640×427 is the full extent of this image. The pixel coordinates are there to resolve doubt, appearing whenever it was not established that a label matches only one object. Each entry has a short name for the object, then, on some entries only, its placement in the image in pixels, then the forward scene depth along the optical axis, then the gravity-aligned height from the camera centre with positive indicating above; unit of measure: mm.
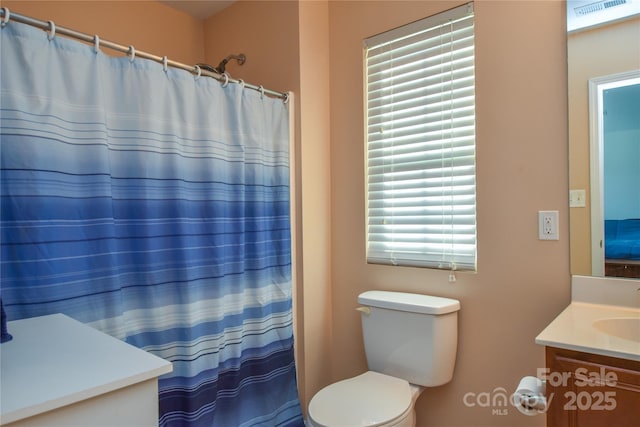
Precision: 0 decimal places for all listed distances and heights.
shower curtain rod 1177 +601
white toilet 1475 -671
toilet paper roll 1112 -552
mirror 1354 +251
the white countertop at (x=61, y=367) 689 -321
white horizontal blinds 1739 +313
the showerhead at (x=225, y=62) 1890 +809
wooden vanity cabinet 984 -488
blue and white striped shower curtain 1204 -15
